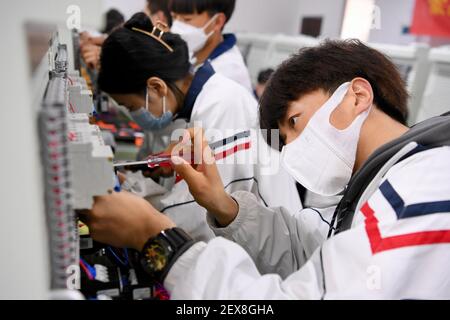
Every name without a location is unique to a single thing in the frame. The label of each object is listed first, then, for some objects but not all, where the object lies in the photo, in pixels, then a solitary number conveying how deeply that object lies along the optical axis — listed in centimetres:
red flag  392
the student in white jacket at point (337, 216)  68
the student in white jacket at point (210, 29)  217
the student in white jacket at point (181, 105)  134
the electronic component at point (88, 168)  59
